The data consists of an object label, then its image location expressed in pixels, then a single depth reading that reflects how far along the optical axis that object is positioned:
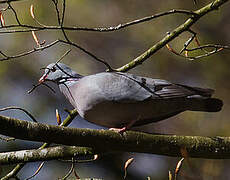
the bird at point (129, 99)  8.09
